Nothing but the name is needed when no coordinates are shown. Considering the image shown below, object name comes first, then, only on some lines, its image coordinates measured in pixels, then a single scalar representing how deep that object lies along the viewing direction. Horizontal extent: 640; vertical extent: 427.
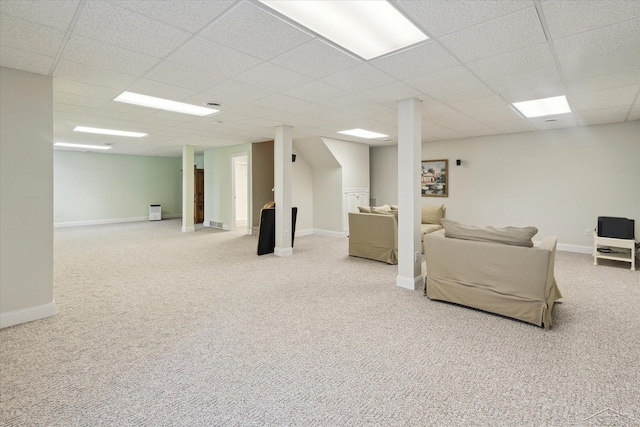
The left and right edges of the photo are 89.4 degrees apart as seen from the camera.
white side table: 4.78
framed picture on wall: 7.65
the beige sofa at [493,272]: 2.90
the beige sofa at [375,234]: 5.26
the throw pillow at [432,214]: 7.11
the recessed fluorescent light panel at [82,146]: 8.27
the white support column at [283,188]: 5.92
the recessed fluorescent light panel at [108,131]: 6.15
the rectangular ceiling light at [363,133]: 6.53
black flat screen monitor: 5.04
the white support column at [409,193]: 3.98
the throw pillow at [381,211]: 5.81
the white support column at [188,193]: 8.78
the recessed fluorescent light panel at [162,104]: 4.06
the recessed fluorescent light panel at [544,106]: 4.16
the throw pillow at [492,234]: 3.10
